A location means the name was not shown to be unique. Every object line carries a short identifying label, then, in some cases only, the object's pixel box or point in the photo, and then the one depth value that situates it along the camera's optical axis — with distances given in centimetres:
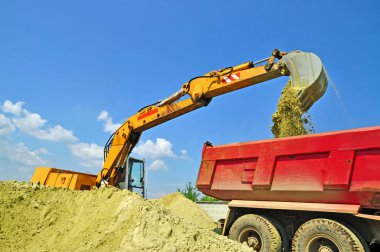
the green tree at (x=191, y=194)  1675
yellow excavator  745
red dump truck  568
